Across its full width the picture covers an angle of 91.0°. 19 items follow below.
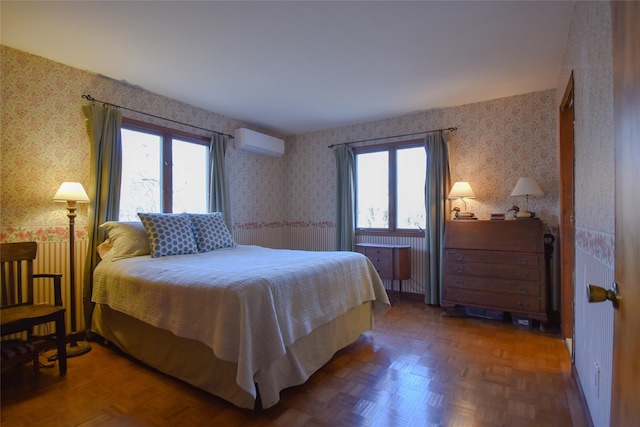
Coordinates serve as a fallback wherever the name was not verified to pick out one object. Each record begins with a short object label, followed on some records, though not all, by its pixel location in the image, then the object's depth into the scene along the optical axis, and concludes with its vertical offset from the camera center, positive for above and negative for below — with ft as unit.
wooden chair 6.42 -2.14
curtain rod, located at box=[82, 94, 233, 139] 9.39 +3.46
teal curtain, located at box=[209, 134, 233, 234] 12.89 +1.33
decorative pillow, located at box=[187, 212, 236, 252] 10.02 -0.62
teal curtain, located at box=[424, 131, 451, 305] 12.49 +0.13
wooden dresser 9.91 -1.77
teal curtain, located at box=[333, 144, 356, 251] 14.69 +0.67
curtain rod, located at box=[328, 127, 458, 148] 12.65 +3.42
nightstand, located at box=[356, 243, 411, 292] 12.77 -1.94
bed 5.44 -2.04
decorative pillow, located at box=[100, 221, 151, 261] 8.69 -0.73
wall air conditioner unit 13.80 +3.26
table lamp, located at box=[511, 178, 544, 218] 10.34 +0.77
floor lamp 8.04 -0.47
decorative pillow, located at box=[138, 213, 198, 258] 8.77 -0.61
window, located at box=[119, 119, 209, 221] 10.62 +1.59
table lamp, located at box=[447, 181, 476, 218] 11.64 +0.78
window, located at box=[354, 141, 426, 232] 13.64 +1.18
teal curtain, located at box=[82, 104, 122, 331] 9.12 +1.11
